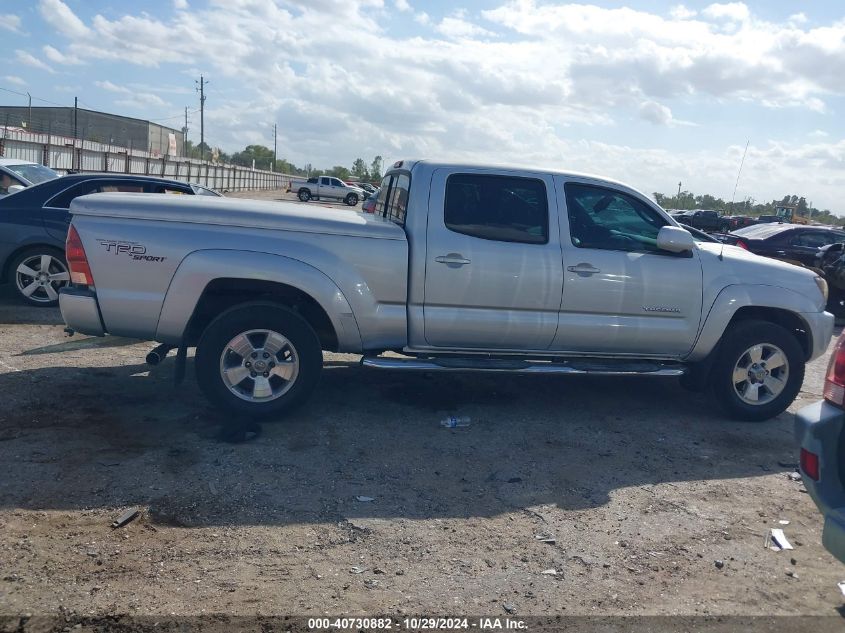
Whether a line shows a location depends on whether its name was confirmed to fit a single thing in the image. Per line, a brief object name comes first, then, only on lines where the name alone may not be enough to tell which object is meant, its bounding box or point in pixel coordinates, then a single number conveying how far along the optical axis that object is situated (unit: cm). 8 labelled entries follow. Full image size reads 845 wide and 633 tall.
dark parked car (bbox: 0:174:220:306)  894
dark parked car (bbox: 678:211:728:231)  2934
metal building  7144
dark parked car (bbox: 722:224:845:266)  1512
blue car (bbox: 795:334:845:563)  340
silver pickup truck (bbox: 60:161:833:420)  537
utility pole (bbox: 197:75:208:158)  8094
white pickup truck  5112
